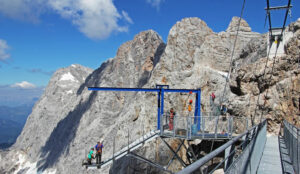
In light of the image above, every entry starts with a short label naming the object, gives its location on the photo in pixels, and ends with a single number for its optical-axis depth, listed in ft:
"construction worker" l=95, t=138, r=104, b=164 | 54.34
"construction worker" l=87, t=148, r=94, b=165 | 54.68
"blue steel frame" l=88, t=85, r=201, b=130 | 63.05
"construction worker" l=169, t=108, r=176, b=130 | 52.54
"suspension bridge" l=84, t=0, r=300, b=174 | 15.52
